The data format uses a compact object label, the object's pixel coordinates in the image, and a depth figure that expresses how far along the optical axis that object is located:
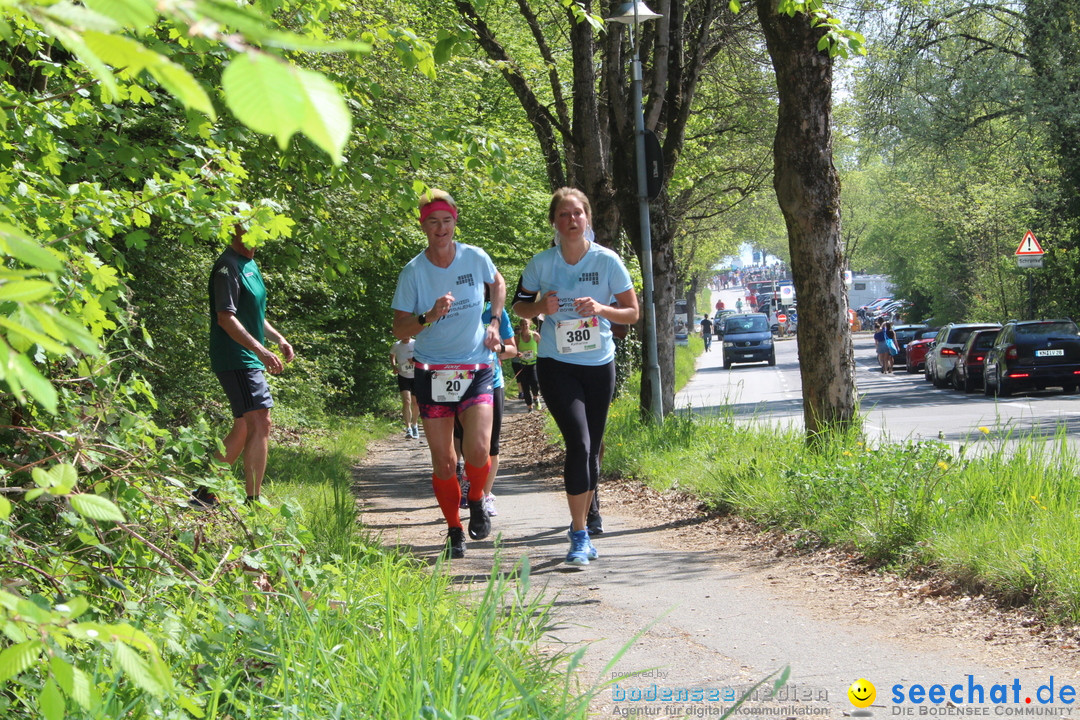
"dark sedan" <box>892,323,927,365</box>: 45.28
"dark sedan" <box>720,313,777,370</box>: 48.22
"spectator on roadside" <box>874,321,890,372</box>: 41.81
